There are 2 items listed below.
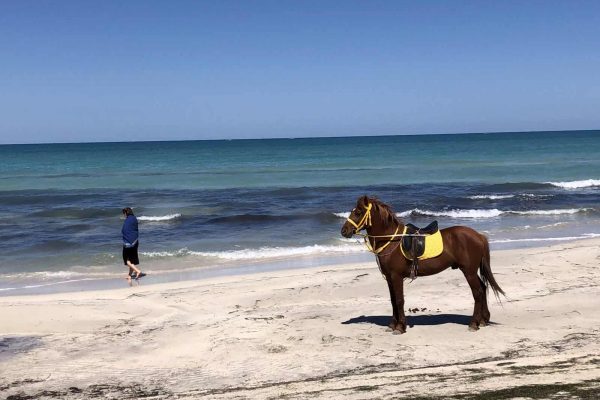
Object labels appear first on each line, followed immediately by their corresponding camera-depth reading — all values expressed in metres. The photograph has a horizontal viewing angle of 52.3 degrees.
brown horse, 8.73
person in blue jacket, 14.05
